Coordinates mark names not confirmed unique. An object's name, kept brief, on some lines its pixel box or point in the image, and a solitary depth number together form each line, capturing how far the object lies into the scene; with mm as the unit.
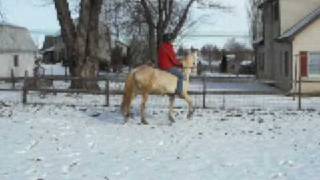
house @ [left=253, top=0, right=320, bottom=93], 35719
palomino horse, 18562
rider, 18812
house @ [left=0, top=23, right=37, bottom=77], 57312
